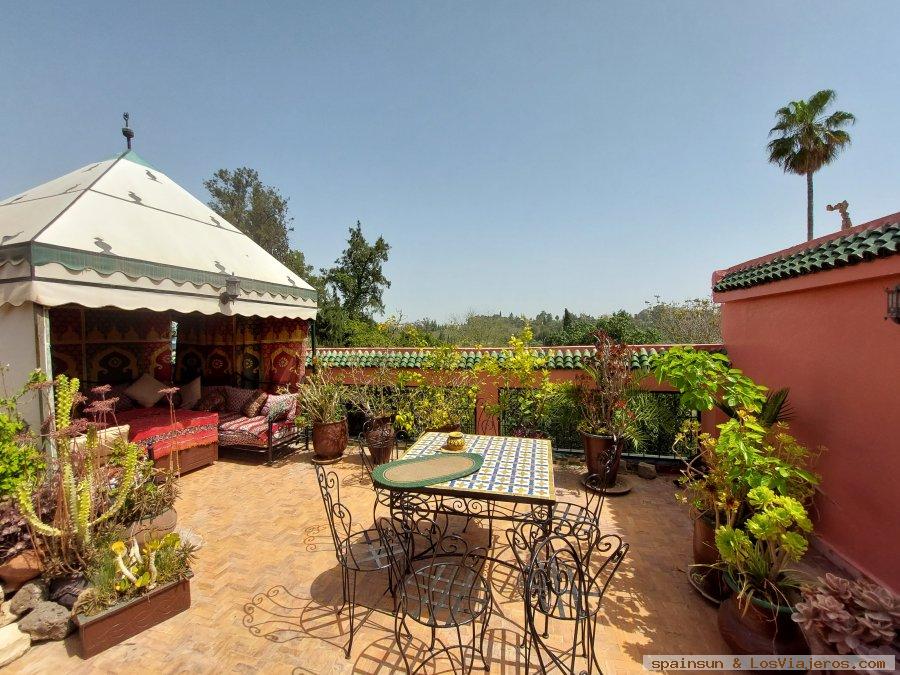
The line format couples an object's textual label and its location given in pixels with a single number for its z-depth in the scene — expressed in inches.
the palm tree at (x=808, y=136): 622.2
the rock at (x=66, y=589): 111.5
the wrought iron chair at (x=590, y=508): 110.1
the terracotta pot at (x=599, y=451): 206.2
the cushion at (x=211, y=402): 283.7
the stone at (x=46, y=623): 103.4
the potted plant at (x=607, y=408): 208.7
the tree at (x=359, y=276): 989.8
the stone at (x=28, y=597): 107.9
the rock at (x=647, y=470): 227.5
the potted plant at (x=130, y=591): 100.7
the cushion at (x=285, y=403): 271.6
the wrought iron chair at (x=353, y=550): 108.6
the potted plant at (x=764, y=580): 92.0
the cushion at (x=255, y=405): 274.5
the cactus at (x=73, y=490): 111.3
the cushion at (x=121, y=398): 263.8
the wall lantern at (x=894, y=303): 106.4
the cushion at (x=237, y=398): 285.1
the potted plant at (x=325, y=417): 245.9
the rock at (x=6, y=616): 104.4
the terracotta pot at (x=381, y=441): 228.4
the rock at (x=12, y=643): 97.2
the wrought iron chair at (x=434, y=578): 85.8
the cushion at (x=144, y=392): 273.7
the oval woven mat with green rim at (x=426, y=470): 114.8
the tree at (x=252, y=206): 1107.9
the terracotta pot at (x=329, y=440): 245.3
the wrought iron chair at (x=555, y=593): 74.1
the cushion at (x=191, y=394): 289.4
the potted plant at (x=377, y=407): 230.8
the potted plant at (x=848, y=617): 68.3
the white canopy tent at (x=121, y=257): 150.0
